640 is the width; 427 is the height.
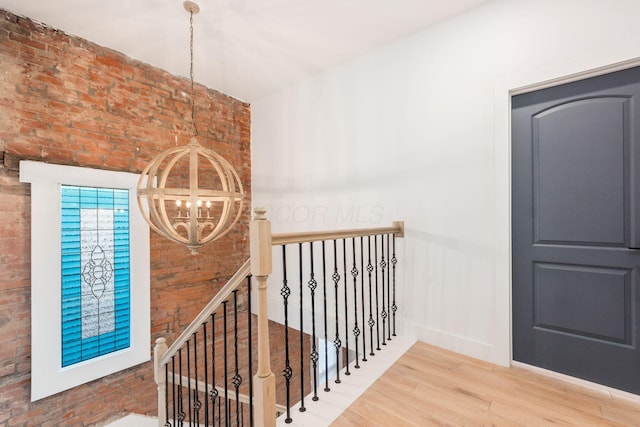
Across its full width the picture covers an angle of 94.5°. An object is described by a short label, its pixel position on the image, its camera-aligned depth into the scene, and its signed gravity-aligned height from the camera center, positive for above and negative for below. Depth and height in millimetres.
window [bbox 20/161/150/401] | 2568 -583
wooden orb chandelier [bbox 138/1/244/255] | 2100 +142
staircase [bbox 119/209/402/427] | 1535 -1132
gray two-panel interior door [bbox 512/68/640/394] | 1833 -107
